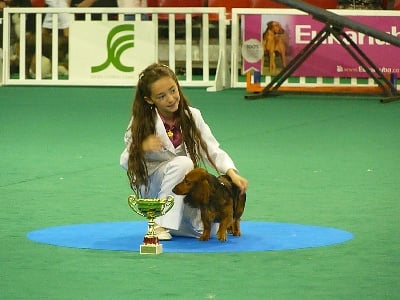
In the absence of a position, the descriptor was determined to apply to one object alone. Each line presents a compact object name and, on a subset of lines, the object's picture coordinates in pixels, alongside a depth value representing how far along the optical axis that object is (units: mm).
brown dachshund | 9358
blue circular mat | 9318
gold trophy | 8935
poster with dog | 24174
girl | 9655
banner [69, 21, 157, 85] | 26009
